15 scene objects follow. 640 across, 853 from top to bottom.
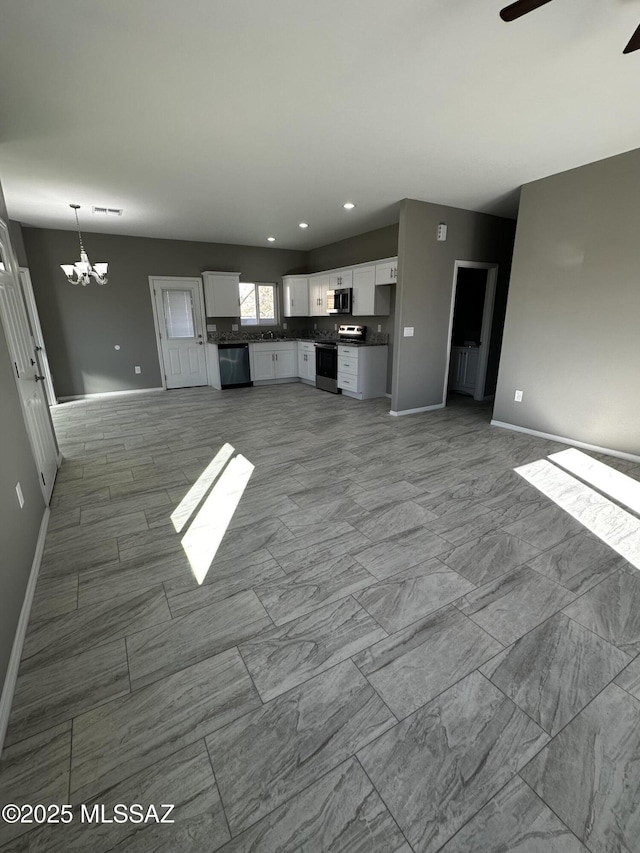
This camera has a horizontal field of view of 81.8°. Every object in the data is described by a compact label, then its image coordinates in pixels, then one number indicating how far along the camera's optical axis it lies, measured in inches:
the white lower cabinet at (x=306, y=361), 289.7
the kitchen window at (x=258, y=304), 306.9
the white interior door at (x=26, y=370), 107.4
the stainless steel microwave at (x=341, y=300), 250.7
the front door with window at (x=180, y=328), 276.2
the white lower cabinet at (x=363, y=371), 237.6
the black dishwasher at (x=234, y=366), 280.7
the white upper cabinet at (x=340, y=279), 251.0
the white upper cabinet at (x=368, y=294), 231.8
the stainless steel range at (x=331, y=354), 257.1
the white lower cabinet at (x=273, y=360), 293.4
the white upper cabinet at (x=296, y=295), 300.0
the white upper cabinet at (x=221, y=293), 281.0
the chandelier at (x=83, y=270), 194.4
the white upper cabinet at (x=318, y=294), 280.3
